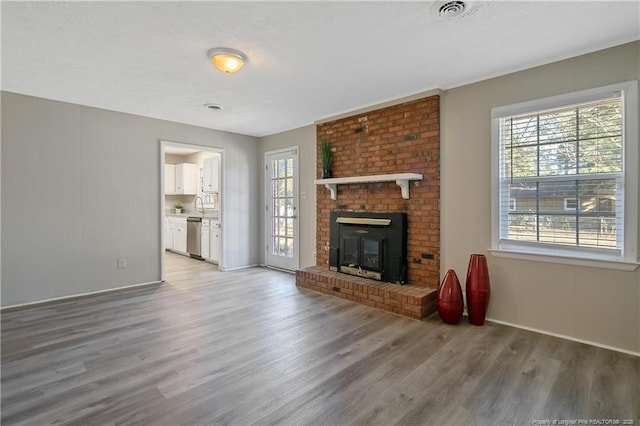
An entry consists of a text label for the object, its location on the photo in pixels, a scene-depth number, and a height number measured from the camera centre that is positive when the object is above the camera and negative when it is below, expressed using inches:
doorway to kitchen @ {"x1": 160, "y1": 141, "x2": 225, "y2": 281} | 230.4 +4.4
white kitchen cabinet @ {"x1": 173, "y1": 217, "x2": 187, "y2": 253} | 295.1 -22.7
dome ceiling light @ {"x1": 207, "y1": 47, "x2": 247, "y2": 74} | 105.7 +50.5
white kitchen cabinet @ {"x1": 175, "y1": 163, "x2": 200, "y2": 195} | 314.7 +31.6
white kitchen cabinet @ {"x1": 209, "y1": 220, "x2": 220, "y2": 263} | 252.3 -23.8
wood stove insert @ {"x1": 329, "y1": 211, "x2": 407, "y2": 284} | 153.3 -17.6
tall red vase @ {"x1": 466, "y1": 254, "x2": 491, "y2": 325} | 123.2 -30.2
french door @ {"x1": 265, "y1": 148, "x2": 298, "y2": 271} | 217.0 +1.5
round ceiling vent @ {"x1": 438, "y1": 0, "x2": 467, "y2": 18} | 82.2 +52.4
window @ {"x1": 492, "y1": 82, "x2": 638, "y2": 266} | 102.0 +12.0
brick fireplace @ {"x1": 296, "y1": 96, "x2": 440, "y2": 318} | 143.8 +10.8
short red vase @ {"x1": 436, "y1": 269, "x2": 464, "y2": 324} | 124.1 -35.0
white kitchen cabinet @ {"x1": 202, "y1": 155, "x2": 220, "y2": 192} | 269.3 +30.5
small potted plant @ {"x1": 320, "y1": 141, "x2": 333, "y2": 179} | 186.4 +28.6
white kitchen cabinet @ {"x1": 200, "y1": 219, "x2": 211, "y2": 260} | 263.8 -24.8
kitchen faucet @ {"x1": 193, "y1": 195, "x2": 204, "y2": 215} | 313.8 +8.1
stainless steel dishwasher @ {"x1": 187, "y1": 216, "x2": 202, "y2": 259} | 275.5 -22.0
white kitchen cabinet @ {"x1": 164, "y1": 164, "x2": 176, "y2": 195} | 323.0 +31.2
